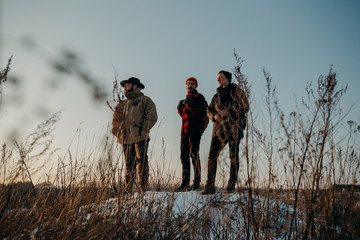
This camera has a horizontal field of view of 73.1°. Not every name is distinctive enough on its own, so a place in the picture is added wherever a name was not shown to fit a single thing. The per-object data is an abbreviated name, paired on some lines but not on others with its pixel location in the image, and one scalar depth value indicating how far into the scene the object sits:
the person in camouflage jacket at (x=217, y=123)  3.21
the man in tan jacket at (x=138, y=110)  3.69
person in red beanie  3.90
